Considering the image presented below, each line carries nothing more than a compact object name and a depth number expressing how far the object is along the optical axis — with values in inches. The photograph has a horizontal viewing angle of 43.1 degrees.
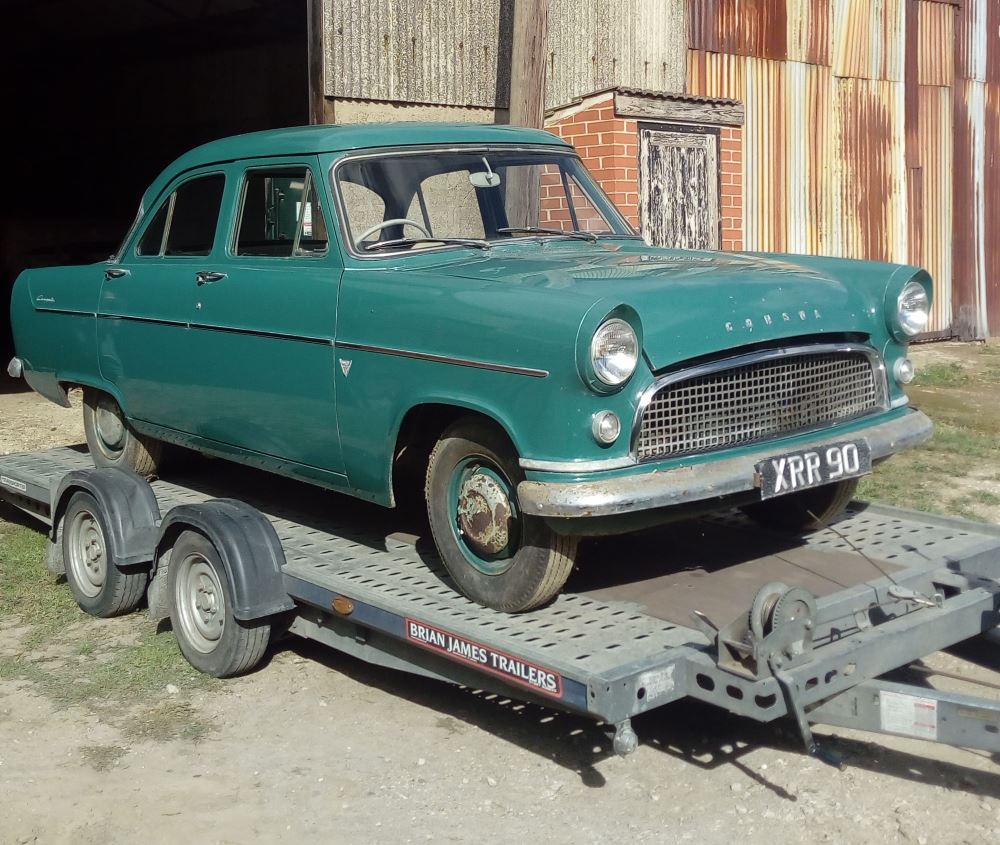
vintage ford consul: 155.7
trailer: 140.9
